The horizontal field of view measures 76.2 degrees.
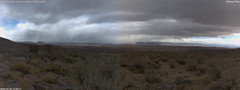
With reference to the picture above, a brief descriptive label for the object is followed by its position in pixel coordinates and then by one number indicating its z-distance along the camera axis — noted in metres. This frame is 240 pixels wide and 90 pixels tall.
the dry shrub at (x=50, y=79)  9.22
